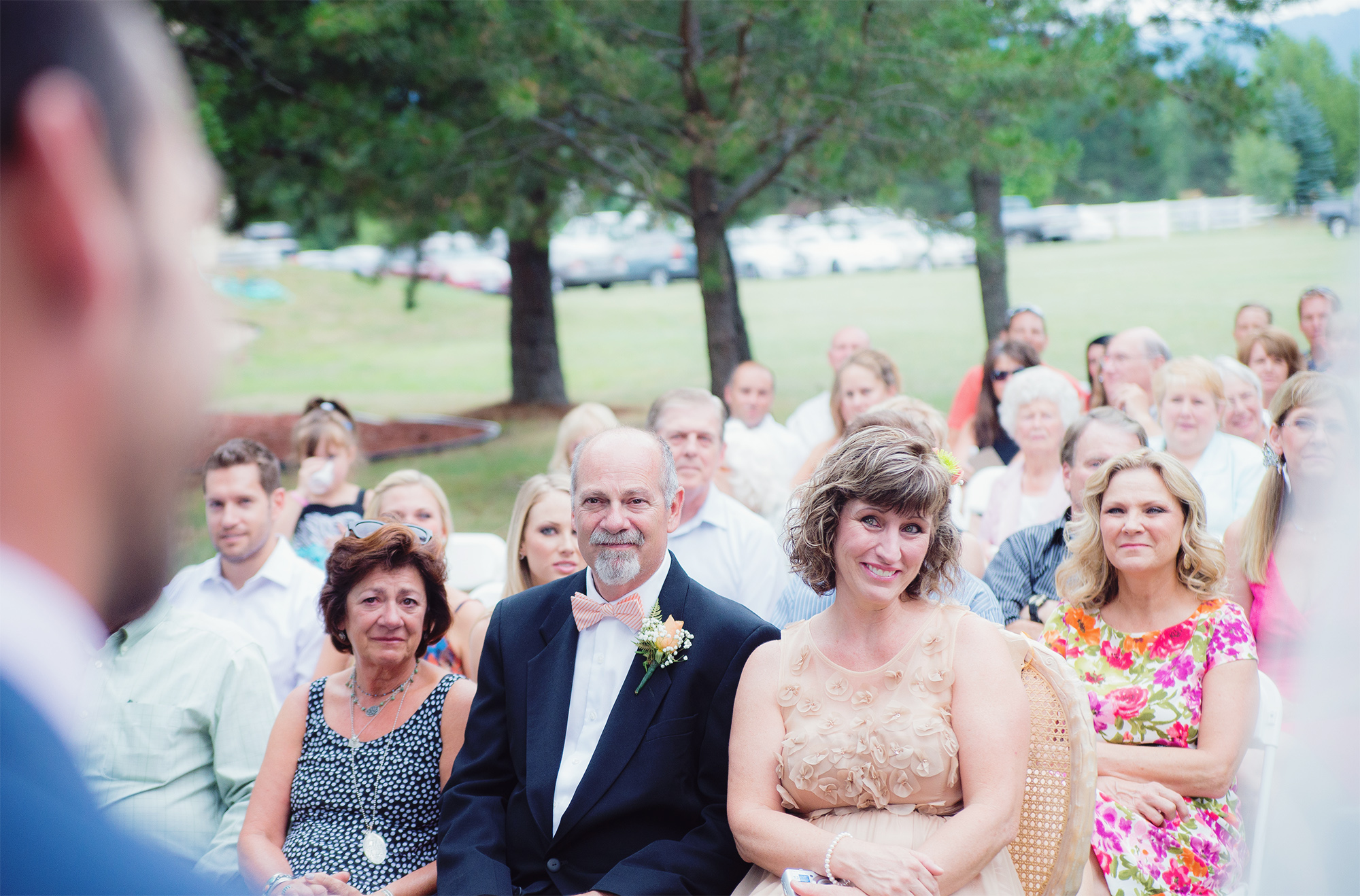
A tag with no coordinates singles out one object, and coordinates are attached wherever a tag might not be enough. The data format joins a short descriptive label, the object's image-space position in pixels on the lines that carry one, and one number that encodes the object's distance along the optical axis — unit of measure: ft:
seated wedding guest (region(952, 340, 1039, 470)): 22.76
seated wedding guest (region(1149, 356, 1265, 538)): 17.52
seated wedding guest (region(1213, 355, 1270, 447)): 20.06
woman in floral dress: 10.41
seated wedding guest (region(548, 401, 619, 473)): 18.16
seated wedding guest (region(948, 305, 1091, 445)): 25.16
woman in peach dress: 8.99
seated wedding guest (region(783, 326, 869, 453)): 24.71
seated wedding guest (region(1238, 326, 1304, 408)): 21.97
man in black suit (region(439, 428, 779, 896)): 9.91
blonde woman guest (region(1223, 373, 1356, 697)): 12.06
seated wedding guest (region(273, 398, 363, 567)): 18.80
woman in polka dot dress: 10.87
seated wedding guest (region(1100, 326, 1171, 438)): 22.07
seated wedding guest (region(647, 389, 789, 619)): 15.37
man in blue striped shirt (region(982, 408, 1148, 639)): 14.61
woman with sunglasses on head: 13.83
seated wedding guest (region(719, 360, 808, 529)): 19.98
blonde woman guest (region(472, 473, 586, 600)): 14.20
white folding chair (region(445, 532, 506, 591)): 18.33
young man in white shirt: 15.19
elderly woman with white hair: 17.62
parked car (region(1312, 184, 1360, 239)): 92.99
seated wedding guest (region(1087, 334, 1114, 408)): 23.62
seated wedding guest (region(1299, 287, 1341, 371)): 23.27
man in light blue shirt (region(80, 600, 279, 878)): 11.17
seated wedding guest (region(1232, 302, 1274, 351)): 25.58
